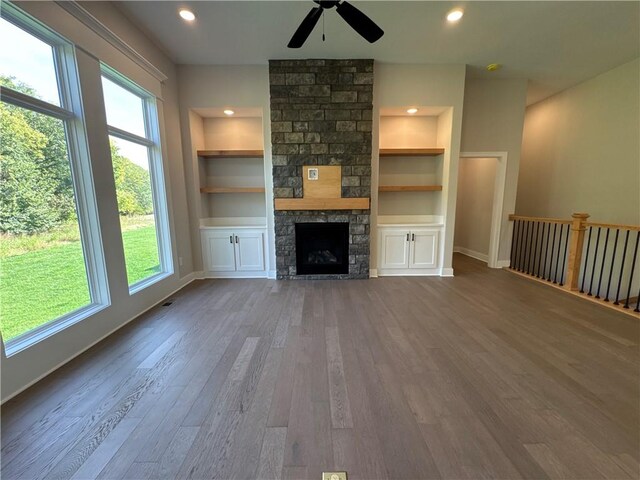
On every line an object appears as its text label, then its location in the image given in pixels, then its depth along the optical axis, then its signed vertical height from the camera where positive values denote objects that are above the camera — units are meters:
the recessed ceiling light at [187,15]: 2.67 +2.12
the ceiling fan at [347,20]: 2.02 +1.57
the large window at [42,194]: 1.73 +0.11
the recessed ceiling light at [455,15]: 2.68 +2.11
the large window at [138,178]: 2.72 +0.36
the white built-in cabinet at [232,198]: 4.16 +0.15
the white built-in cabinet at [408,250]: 4.20 -0.79
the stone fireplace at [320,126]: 3.70 +1.22
